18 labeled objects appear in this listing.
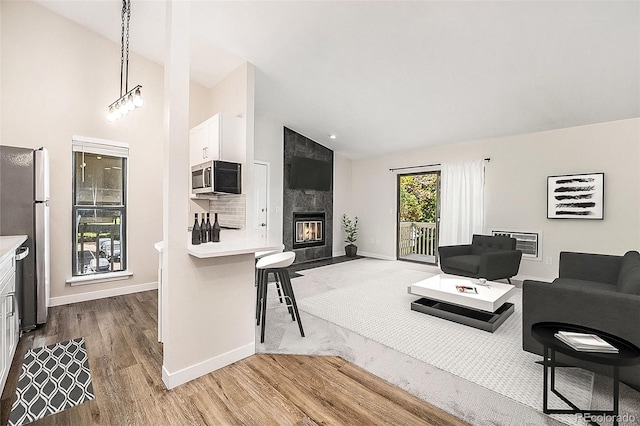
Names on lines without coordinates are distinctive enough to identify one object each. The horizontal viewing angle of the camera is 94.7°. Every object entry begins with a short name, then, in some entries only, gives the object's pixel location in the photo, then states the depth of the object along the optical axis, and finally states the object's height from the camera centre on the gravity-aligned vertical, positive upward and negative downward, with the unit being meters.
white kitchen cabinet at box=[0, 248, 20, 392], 1.87 -0.76
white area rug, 2.02 -1.17
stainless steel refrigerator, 2.79 -0.06
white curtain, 5.31 +0.20
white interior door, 5.63 +0.36
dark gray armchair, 4.04 -0.68
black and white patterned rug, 1.80 -1.22
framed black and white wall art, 4.21 +0.26
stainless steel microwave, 3.44 +0.40
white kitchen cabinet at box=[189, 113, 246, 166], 3.62 +0.90
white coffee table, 2.96 -0.93
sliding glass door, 6.77 -0.17
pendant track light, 3.23 +1.66
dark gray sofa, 1.79 -0.64
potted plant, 7.40 -0.49
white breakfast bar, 2.03 -0.72
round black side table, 1.49 -0.73
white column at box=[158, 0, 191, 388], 2.02 +0.28
